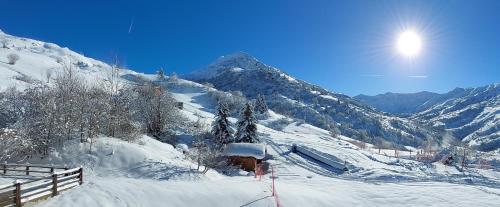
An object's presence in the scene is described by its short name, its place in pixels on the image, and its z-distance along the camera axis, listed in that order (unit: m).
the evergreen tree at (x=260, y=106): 132.75
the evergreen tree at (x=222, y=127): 63.27
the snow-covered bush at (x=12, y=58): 103.88
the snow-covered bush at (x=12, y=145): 29.50
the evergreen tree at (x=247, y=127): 62.94
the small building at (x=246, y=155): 54.28
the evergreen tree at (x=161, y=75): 194.00
